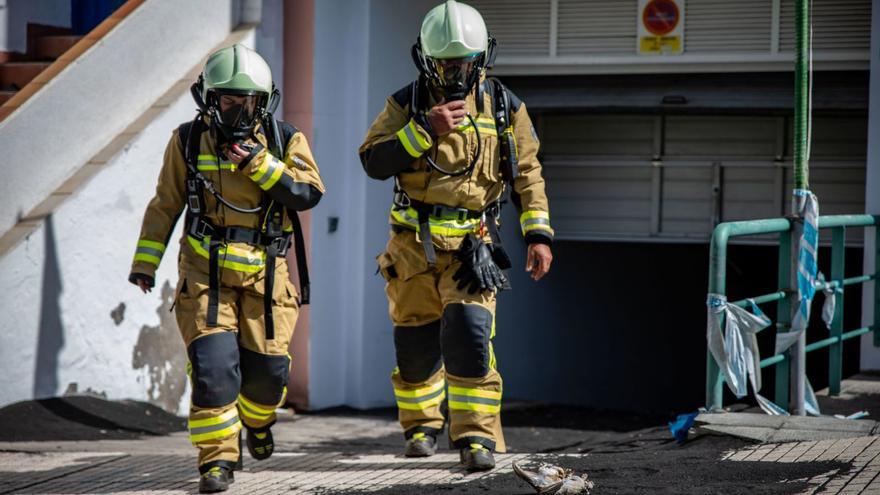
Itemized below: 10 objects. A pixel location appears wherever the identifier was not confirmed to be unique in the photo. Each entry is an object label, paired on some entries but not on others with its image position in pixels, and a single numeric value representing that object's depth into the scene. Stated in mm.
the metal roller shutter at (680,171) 22352
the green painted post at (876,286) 16954
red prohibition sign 20607
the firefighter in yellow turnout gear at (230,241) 10453
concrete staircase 18907
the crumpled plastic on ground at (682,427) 12439
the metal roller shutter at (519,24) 21532
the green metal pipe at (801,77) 13264
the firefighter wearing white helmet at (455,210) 10796
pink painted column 18982
